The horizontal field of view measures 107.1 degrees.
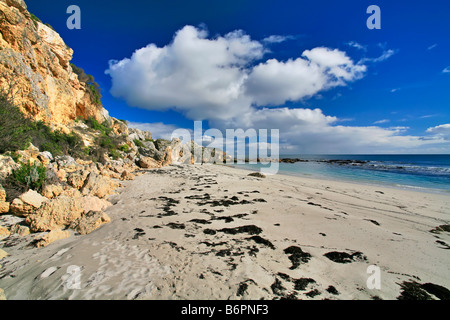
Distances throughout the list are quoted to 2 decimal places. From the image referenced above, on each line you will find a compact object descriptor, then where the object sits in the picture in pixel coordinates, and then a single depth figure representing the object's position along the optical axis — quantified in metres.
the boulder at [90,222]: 4.21
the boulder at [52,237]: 3.57
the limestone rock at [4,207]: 4.32
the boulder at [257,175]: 15.55
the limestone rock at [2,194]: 4.49
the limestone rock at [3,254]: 3.15
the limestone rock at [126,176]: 11.48
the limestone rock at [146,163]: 18.98
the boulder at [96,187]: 6.61
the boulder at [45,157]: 7.45
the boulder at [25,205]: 4.30
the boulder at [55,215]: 4.11
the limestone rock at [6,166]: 5.08
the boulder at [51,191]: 5.27
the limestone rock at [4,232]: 3.75
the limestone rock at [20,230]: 3.88
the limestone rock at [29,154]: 6.45
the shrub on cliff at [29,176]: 5.14
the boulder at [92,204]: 5.20
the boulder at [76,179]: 6.77
